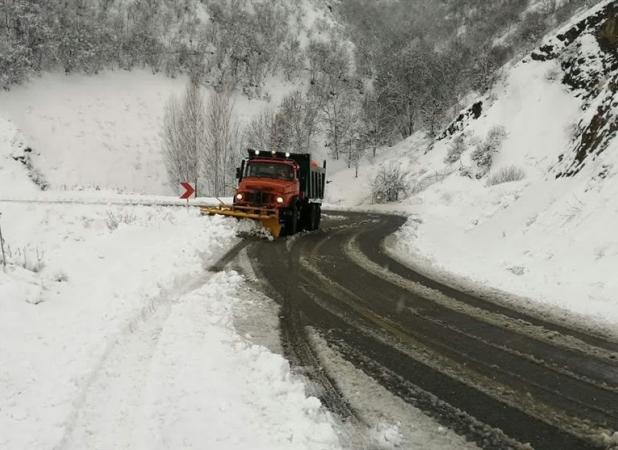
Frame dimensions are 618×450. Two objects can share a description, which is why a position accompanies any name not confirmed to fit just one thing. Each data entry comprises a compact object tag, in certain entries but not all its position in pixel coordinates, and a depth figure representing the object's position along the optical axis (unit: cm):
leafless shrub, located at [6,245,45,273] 796
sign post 1888
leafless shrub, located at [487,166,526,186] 2602
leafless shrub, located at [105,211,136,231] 1424
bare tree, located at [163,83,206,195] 3725
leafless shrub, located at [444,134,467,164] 3436
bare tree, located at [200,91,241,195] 3838
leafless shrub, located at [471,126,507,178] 2995
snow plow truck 1496
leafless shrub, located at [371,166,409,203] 3600
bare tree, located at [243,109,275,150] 4300
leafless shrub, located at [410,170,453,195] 3369
